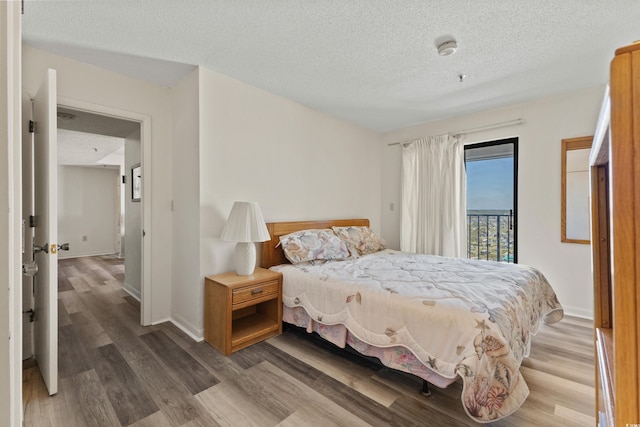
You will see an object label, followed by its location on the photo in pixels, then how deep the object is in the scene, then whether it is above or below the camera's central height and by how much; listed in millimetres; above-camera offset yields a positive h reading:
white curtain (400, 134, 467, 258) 3631 +209
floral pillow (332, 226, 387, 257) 3398 -345
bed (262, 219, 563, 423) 1434 -672
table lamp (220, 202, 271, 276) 2402 -159
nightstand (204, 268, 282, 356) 2213 -818
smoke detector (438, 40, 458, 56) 2045 +1249
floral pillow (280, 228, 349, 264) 2807 -354
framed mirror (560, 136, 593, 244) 2883 +214
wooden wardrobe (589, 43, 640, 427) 456 -25
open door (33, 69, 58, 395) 1667 -82
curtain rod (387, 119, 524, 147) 3264 +1064
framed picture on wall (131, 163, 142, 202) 3597 +434
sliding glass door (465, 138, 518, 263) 3469 +192
